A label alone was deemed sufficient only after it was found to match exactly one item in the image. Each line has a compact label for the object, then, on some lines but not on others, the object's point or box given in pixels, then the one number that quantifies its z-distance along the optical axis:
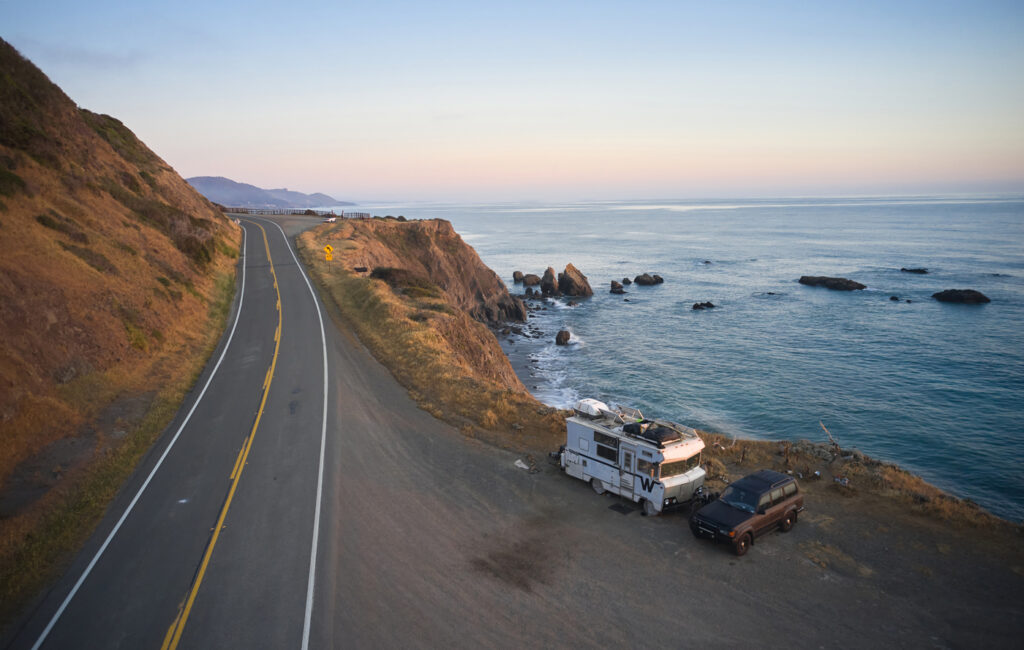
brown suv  13.22
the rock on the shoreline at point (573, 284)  81.25
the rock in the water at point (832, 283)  76.88
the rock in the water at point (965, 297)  63.84
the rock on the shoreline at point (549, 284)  82.50
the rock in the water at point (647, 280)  87.56
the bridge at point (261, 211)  91.38
